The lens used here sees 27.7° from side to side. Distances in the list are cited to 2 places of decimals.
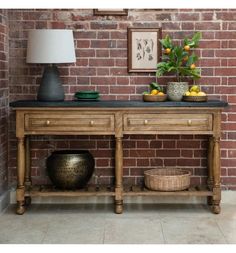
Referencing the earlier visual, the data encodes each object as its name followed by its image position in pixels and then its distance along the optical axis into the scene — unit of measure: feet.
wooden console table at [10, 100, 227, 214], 13.80
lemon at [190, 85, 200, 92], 14.32
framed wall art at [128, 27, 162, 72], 15.26
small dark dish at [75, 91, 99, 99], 14.43
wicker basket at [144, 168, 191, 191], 14.33
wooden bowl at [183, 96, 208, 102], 14.06
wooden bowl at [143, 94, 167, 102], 14.26
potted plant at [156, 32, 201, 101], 14.52
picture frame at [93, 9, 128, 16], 15.19
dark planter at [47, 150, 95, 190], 14.37
